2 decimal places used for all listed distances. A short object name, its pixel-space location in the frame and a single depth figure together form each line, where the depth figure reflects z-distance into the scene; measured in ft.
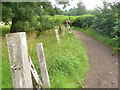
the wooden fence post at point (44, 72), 9.57
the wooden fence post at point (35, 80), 7.33
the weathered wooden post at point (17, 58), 5.19
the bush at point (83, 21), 57.45
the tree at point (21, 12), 24.17
